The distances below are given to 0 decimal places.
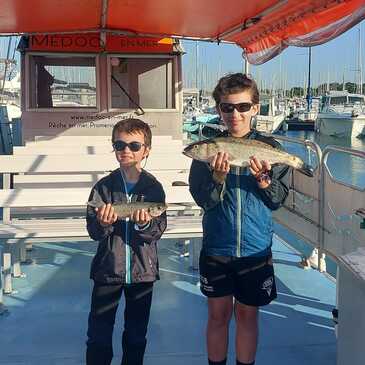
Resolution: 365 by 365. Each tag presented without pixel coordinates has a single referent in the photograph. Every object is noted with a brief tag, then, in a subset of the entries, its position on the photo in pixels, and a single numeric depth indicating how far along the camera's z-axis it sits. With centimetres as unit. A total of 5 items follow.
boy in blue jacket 286
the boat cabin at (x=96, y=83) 794
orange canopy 484
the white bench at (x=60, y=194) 501
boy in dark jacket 301
